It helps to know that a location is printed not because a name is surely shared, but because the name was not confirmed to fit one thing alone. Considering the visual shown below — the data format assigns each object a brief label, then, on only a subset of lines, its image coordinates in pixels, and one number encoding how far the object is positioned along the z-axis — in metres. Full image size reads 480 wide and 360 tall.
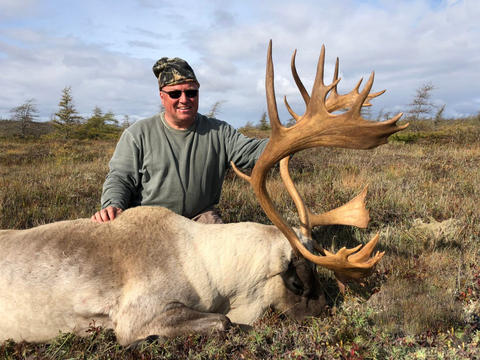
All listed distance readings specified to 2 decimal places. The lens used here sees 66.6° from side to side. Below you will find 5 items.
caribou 2.63
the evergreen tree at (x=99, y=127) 33.19
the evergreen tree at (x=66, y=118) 35.05
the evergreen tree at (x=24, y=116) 36.47
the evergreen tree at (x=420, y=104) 22.84
